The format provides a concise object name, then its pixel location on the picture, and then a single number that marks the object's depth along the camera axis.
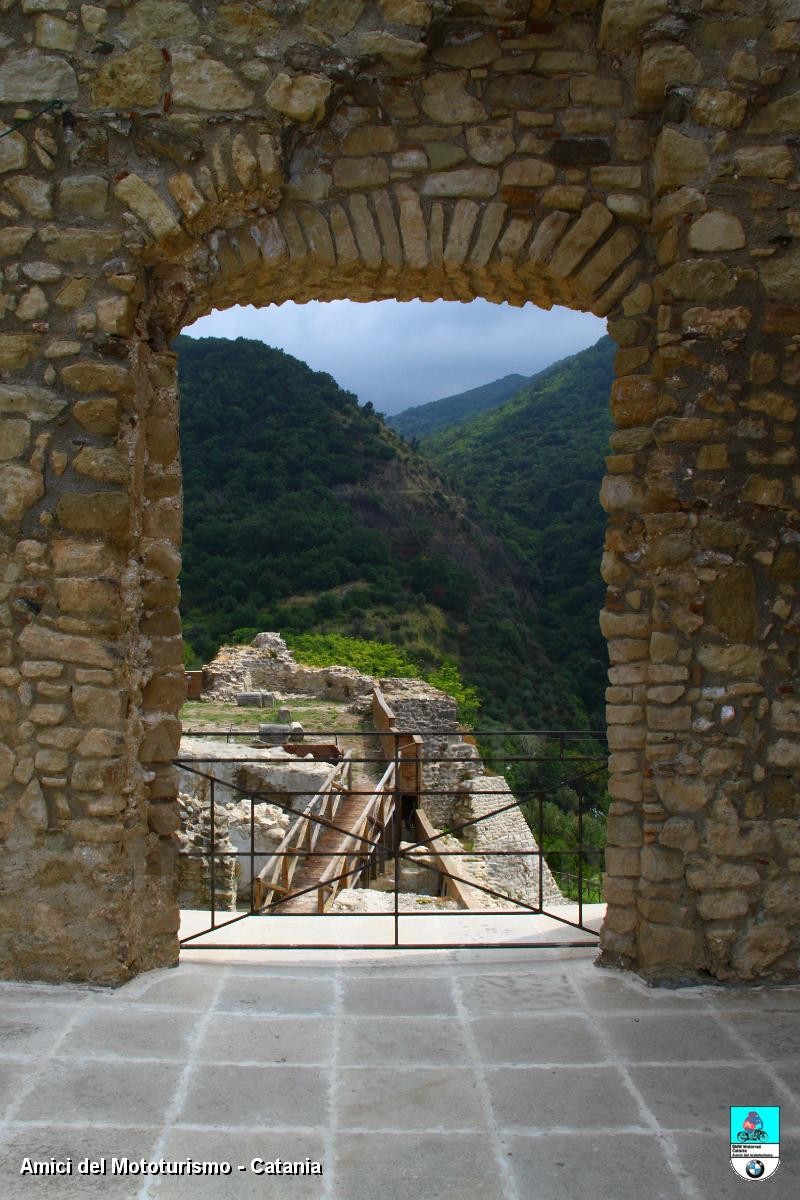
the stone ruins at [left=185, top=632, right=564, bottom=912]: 7.36
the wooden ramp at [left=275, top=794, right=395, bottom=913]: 7.11
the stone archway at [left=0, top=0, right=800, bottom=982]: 3.34
